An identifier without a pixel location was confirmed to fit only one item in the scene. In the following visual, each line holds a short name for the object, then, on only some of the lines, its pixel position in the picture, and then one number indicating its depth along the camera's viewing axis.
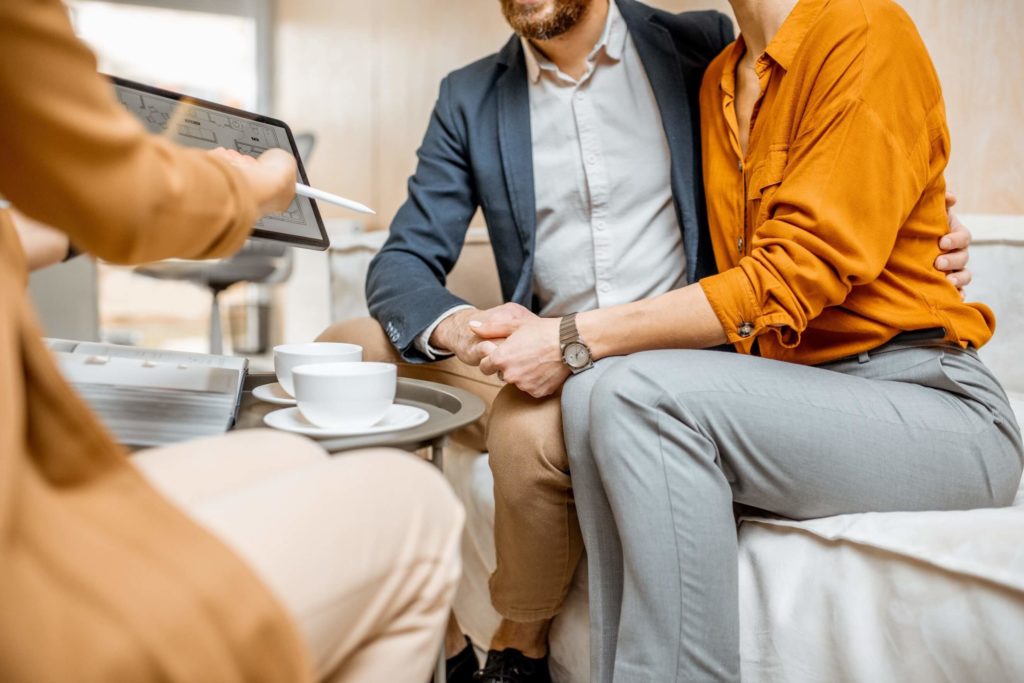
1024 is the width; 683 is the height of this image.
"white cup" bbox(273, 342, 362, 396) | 0.99
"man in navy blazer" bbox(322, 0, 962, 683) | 1.45
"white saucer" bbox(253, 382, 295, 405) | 1.00
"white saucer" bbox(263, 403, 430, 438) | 0.83
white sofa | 0.82
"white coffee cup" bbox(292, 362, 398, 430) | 0.83
